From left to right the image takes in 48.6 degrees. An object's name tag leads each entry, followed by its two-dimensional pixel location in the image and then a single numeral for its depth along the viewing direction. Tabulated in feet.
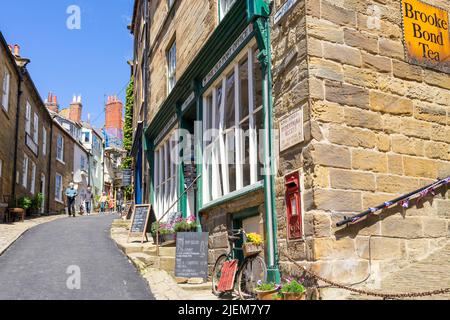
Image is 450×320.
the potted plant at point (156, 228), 34.36
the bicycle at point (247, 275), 21.22
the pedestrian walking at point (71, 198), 80.07
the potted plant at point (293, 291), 17.48
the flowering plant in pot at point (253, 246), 21.02
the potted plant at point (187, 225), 31.71
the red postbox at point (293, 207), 19.07
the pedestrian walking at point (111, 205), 142.92
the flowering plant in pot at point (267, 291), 18.47
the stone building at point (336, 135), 18.76
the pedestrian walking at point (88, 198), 120.54
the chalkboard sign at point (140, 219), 39.96
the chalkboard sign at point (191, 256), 27.22
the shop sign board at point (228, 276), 22.41
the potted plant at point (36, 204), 77.06
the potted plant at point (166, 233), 32.91
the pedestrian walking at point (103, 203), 128.03
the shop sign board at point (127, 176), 77.00
